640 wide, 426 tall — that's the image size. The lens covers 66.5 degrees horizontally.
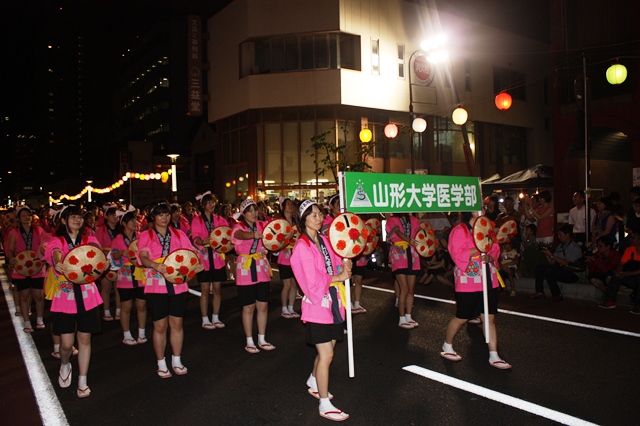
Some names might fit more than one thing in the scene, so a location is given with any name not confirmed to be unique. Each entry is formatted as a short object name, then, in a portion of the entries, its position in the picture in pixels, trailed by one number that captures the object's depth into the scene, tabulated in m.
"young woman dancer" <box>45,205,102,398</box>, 5.03
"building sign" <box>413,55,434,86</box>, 26.72
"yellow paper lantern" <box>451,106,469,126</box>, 14.93
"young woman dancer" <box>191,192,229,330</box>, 7.83
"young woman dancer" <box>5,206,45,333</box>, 7.95
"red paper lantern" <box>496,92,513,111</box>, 14.20
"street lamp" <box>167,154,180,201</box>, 24.21
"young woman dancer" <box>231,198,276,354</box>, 6.40
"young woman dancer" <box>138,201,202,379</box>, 5.39
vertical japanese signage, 29.17
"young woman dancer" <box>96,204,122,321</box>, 8.33
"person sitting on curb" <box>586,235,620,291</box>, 8.47
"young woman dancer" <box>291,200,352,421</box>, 4.23
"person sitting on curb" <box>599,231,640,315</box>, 7.97
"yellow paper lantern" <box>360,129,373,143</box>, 19.02
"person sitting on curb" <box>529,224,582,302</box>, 9.01
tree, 21.16
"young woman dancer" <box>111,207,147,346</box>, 7.01
